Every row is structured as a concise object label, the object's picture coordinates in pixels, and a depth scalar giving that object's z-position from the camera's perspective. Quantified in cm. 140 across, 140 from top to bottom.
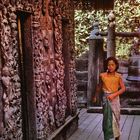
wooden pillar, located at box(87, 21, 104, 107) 763
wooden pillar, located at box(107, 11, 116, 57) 793
